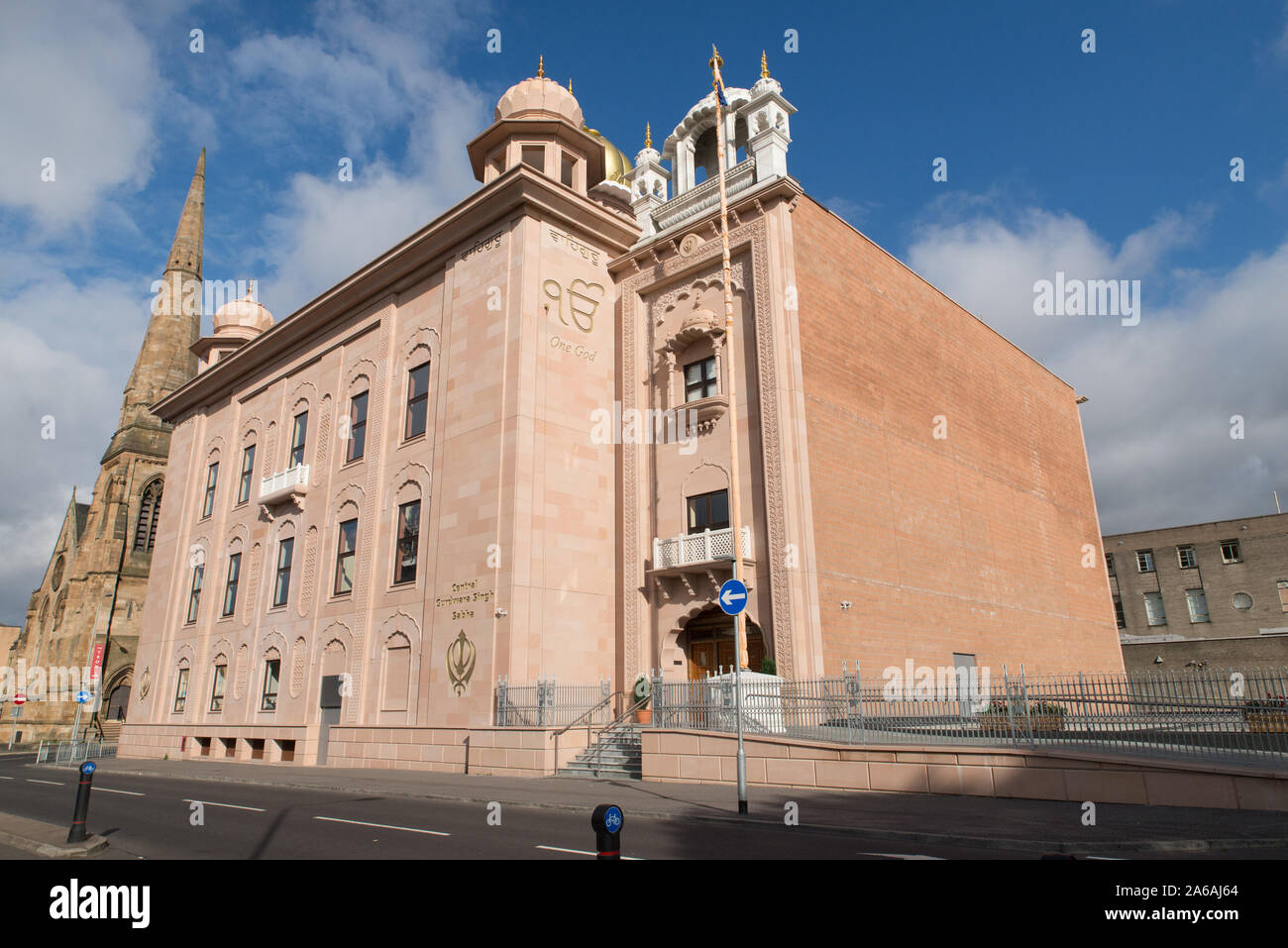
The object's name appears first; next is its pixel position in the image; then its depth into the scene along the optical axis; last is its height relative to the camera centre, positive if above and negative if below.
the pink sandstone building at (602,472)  22.06 +7.31
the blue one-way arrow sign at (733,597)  12.87 +1.77
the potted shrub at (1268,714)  12.16 -0.12
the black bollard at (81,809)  9.09 -0.91
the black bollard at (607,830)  4.25 -0.57
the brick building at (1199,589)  48.19 +7.09
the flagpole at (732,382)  18.44 +8.88
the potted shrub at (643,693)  20.97 +0.55
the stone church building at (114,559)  56.38 +11.98
